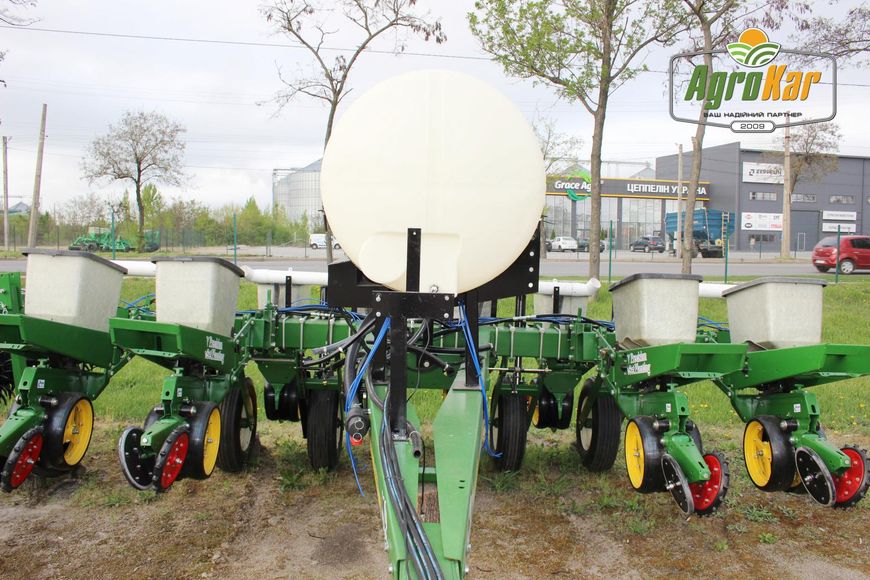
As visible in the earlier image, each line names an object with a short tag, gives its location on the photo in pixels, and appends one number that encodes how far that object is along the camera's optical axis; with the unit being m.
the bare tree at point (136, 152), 26.52
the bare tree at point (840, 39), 14.11
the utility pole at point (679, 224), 28.17
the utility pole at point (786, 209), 27.09
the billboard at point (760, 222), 44.75
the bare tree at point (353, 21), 13.36
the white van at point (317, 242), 24.71
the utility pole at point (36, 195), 20.48
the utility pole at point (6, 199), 27.45
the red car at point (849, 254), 23.11
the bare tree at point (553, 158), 25.83
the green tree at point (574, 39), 12.17
